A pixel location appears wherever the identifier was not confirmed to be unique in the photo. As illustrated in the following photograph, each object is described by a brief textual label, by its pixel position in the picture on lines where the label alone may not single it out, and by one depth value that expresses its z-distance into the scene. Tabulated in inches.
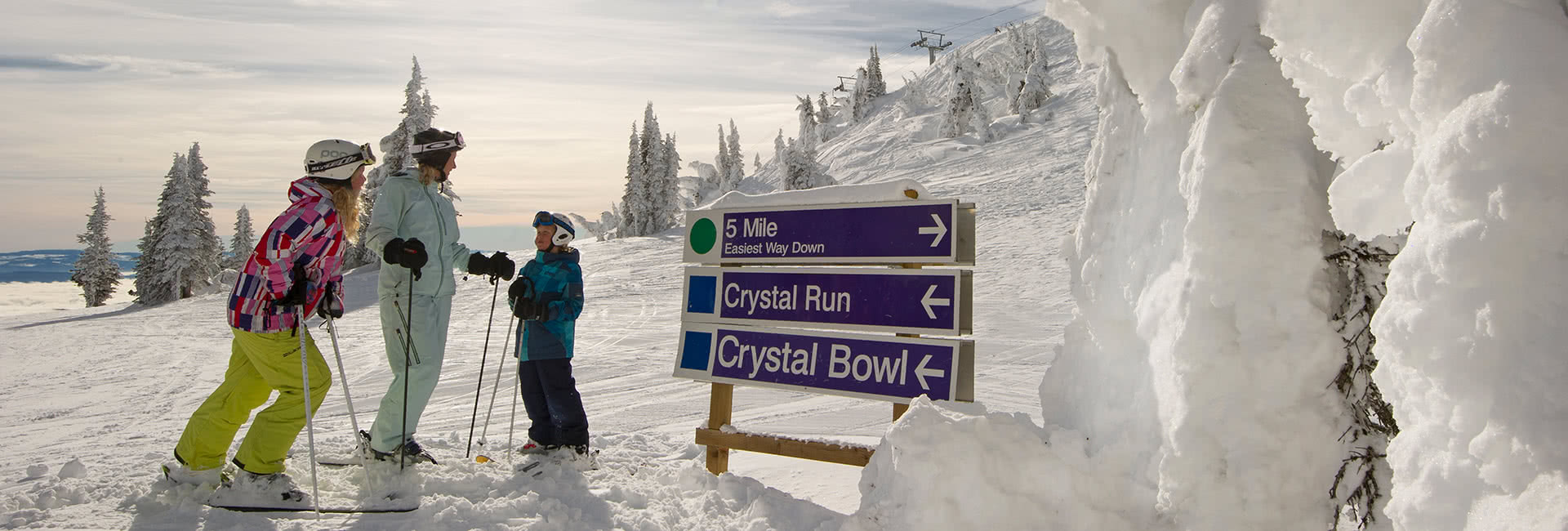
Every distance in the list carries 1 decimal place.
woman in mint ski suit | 189.5
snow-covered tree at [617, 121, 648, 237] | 1788.9
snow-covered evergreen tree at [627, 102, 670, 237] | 1758.1
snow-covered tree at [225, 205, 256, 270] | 1844.2
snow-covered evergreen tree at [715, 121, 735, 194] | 2652.6
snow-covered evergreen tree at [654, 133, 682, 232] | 1786.2
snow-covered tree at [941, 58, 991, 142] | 2022.6
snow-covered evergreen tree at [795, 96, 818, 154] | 1529.5
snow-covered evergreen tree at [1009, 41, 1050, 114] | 1984.5
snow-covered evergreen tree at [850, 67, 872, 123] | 3255.4
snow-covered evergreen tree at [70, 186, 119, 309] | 1659.7
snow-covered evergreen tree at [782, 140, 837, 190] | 1496.1
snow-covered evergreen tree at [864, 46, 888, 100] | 3357.8
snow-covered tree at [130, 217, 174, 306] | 1397.6
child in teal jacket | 205.0
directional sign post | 174.1
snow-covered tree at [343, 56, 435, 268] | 1202.5
